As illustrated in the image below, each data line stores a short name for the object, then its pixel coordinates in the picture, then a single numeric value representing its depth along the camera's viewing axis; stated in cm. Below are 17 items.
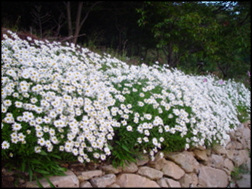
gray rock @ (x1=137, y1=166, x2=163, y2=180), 312
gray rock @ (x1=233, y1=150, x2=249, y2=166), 445
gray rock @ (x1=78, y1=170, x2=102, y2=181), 276
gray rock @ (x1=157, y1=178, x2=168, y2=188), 305
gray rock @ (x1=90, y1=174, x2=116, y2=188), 272
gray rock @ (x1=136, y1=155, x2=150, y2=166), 327
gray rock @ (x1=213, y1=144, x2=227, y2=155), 431
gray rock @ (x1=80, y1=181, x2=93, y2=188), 265
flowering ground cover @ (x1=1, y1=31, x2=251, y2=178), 258
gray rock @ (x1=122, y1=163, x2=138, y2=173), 308
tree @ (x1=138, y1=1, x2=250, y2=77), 815
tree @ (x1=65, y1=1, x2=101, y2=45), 848
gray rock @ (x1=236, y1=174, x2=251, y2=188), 347
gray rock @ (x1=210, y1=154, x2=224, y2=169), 397
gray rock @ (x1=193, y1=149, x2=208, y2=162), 391
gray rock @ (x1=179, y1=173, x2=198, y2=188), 329
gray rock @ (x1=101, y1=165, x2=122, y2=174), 298
